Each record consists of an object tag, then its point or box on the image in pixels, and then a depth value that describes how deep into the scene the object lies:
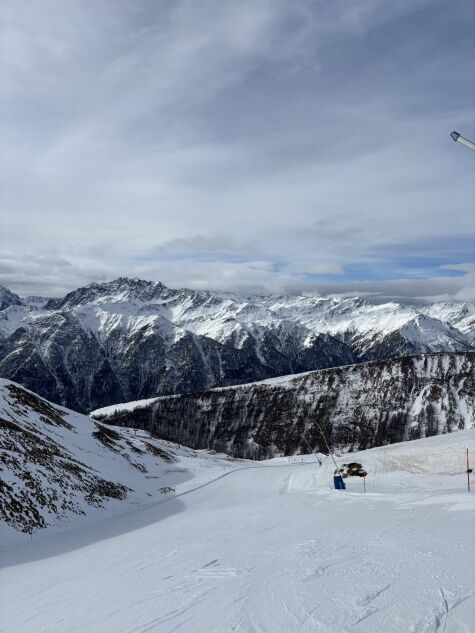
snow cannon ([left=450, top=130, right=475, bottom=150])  43.50
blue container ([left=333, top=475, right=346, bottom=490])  31.33
